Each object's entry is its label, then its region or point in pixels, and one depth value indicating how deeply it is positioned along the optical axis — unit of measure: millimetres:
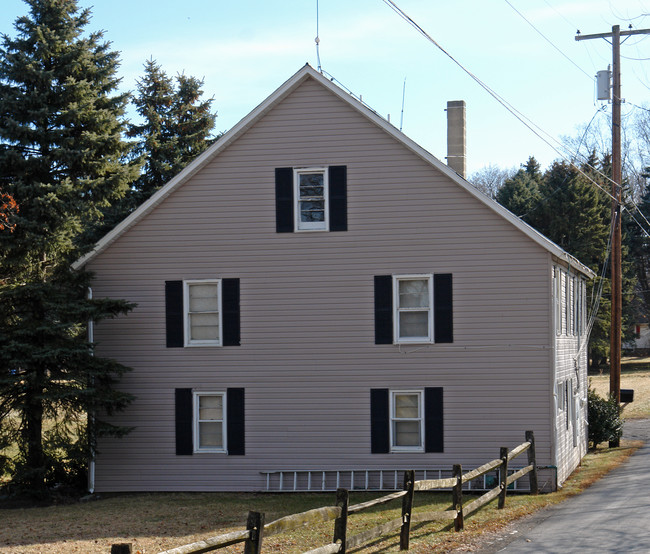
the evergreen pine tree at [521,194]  62375
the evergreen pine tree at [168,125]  36500
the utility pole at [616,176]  26656
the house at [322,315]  20031
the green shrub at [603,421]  27484
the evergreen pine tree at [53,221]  20016
